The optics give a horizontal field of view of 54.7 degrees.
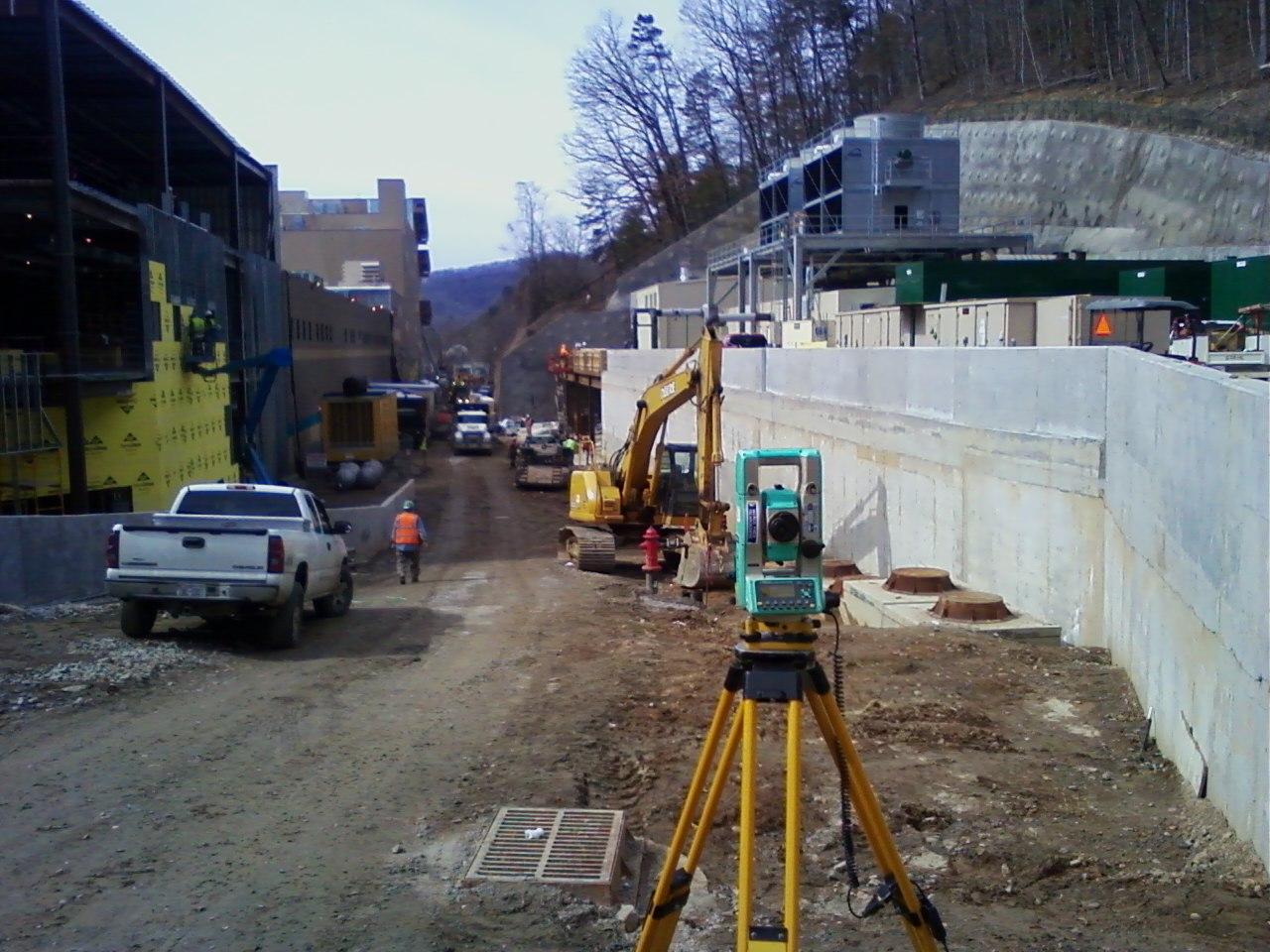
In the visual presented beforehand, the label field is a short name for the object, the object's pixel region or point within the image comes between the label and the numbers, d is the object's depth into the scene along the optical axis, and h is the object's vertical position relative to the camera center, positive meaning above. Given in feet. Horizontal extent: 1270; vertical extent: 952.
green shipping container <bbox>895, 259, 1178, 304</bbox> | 121.90 +7.97
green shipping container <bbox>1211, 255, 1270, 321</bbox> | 96.43 +5.73
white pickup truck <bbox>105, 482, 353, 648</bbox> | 44.55 -7.33
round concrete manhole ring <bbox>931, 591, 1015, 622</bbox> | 44.75 -9.13
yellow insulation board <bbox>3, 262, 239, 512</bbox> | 86.89 -4.85
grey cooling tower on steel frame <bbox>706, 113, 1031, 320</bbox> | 175.42 +22.30
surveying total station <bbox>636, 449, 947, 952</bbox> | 15.93 -4.10
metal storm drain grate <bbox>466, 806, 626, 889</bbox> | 21.86 -9.07
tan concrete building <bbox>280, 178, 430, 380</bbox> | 351.87 +34.44
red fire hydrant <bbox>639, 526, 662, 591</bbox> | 76.02 -11.95
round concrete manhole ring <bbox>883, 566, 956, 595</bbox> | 50.72 -9.25
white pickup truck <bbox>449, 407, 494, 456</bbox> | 196.75 -11.37
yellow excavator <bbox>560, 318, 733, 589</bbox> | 70.69 -8.75
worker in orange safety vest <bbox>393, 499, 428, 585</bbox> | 75.61 -10.72
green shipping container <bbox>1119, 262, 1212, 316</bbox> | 108.47 +6.60
